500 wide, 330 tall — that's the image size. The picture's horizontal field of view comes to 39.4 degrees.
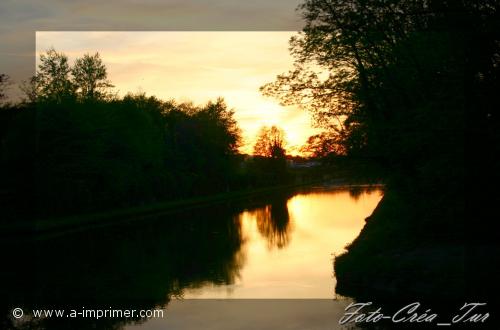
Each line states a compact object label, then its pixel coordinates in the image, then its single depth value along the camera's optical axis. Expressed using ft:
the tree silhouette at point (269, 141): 466.04
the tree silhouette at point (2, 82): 154.97
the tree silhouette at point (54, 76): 265.21
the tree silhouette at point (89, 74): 276.82
